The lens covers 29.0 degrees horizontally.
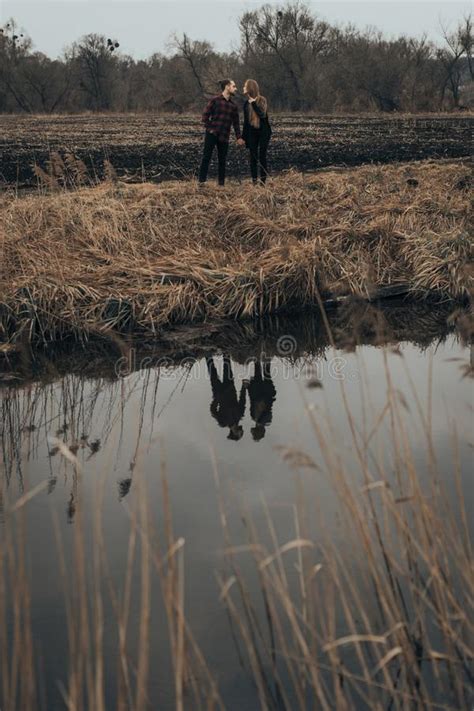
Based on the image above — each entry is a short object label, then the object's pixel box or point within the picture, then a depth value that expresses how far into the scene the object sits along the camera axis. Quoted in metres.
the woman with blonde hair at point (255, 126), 12.73
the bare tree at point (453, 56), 51.09
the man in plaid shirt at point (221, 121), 12.68
